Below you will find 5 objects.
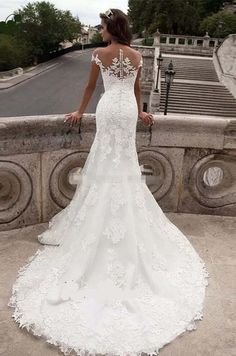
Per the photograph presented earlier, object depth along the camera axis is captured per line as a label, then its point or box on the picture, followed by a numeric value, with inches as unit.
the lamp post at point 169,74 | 571.5
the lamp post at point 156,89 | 872.0
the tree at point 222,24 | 1517.0
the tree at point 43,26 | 1880.8
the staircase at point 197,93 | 908.0
